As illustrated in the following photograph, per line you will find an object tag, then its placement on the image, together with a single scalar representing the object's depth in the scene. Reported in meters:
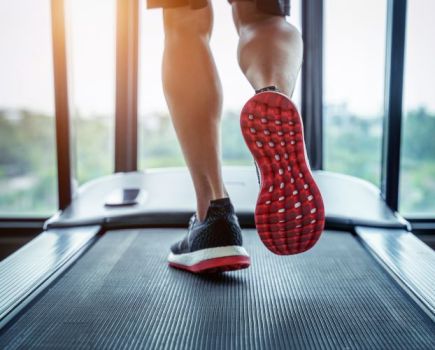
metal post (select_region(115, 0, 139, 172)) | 2.38
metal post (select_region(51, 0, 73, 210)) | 1.95
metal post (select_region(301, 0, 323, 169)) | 2.34
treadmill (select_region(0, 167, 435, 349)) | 0.77
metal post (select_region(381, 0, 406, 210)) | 1.83
